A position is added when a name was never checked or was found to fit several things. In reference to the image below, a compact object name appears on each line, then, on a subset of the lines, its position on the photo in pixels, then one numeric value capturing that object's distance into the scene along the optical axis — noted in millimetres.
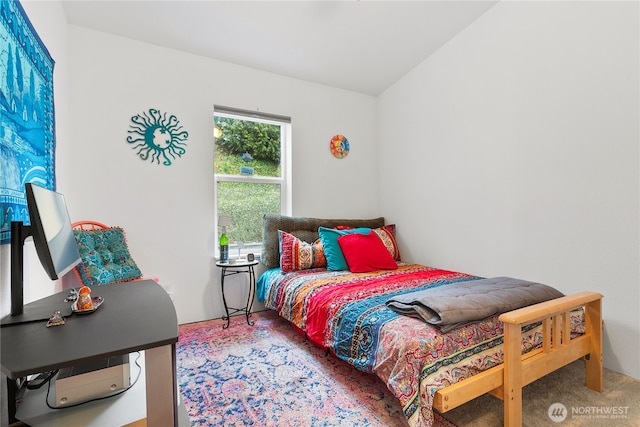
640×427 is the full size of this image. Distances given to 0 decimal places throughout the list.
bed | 1297
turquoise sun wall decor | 2664
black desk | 717
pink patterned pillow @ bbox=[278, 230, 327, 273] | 2803
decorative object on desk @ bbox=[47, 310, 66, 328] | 937
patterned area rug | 1516
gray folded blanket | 1443
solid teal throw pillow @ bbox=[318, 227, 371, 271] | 2793
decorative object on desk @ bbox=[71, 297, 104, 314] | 1051
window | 3084
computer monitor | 934
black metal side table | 2705
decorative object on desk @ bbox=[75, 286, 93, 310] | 1068
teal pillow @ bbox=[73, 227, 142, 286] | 2117
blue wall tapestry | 1159
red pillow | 2744
